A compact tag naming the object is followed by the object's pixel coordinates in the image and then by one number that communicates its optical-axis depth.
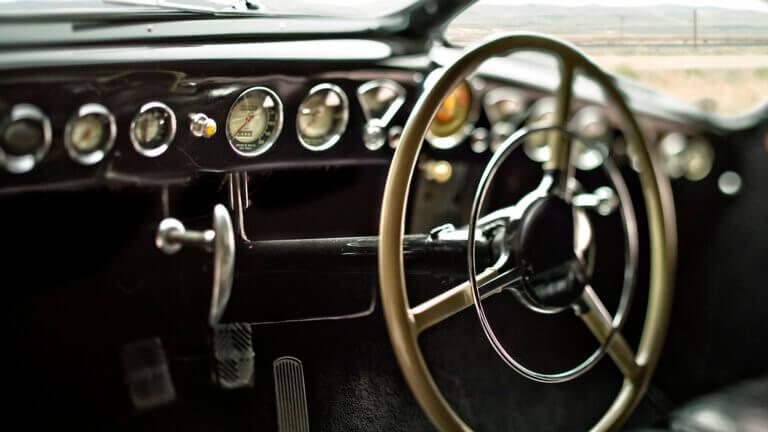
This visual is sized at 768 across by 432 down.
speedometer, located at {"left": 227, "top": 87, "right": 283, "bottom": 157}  0.94
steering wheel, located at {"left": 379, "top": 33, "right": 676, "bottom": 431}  0.81
